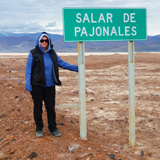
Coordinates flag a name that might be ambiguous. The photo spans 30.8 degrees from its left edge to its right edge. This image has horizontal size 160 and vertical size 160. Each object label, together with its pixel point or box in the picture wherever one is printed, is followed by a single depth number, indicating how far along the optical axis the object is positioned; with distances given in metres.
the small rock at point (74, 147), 4.52
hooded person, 4.67
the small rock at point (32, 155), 4.36
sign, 4.75
